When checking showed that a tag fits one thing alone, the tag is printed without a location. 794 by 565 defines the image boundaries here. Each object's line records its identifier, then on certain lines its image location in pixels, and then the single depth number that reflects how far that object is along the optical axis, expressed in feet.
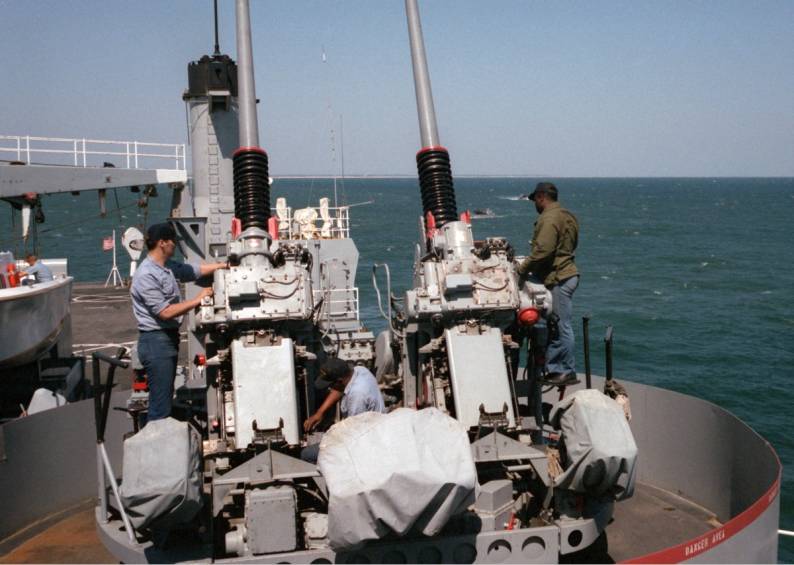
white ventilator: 63.41
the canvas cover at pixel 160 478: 18.98
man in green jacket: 26.76
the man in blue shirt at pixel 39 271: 50.72
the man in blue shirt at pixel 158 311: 23.30
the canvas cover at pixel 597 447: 20.11
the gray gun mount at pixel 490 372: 22.26
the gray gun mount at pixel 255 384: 21.50
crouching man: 23.27
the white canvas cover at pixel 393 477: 17.43
